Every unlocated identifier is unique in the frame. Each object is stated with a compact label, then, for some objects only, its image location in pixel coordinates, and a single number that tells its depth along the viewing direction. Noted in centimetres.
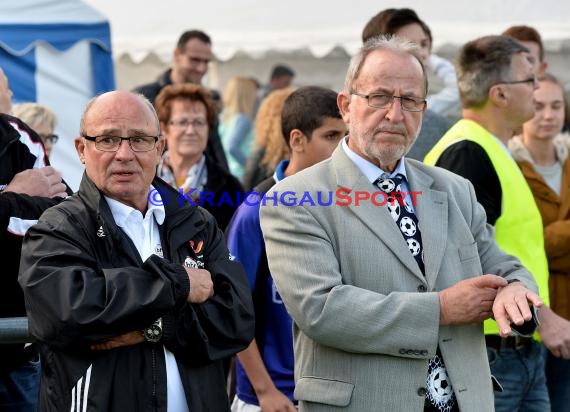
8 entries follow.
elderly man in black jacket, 655
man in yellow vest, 956
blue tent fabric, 1740
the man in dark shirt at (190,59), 1655
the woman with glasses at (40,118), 1292
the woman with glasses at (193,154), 1250
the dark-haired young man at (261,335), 924
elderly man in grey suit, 702
